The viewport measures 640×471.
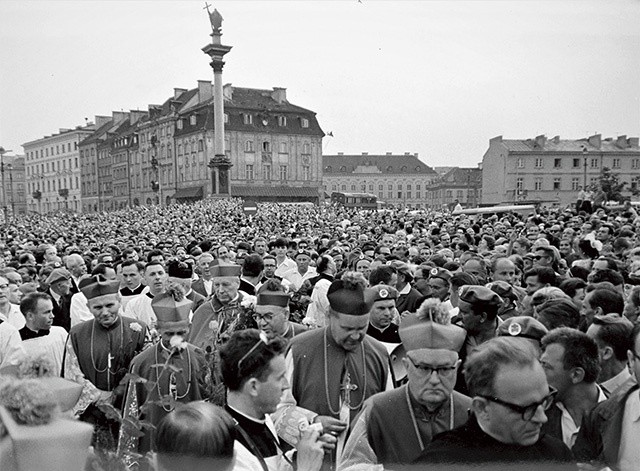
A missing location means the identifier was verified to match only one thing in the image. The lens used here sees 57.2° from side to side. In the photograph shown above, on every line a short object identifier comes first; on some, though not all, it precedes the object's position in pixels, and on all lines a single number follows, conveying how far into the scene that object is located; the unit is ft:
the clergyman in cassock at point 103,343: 16.37
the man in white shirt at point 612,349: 11.76
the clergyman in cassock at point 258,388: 9.80
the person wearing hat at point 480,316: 14.02
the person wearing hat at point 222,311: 14.89
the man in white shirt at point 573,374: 10.31
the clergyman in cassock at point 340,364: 12.79
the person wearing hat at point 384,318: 16.49
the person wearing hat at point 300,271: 32.22
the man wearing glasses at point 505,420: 7.63
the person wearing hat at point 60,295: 23.50
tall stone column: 137.69
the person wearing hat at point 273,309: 14.64
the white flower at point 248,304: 15.36
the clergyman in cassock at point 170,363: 12.51
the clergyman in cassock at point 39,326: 18.28
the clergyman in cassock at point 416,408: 9.77
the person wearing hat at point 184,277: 24.09
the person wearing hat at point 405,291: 20.99
